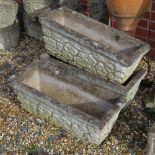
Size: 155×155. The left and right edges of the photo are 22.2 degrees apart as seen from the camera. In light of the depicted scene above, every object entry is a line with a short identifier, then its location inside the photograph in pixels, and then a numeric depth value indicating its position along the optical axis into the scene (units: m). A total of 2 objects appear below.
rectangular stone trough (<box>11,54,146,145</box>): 3.16
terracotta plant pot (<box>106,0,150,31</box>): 3.27
